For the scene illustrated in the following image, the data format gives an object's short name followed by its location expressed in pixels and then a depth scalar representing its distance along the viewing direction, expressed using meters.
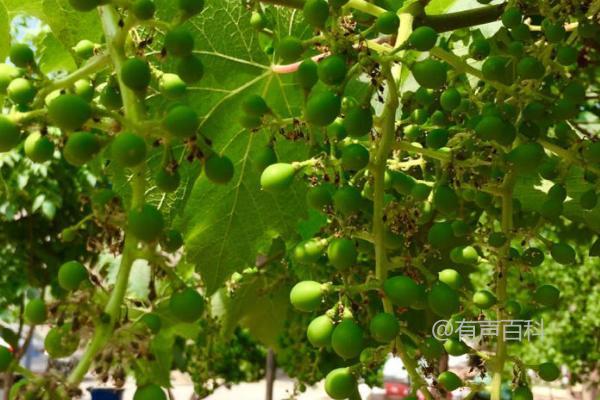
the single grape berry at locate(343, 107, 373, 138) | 0.23
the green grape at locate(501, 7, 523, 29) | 0.27
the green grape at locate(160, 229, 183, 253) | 0.19
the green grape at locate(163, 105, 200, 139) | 0.18
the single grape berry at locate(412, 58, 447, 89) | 0.23
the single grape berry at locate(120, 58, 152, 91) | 0.18
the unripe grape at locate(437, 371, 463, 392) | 0.26
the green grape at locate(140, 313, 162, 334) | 0.17
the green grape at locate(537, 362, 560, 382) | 0.29
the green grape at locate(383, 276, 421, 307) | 0.21
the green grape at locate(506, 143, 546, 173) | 0.26
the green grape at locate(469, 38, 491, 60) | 0.29
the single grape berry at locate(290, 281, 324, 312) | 0.22
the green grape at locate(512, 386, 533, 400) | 0.26
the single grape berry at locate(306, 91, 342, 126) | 0.22
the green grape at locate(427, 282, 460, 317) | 0.22
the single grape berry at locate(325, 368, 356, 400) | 0.22
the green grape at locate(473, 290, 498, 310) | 0.26
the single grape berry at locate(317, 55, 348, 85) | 0.22
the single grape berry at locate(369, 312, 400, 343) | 0.21
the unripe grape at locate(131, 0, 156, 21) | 0.19
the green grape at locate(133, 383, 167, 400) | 0.16
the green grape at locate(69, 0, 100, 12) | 0.19
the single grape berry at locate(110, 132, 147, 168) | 0.17
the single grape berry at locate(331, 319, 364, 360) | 0.21
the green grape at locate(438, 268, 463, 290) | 0.26
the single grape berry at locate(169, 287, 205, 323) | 0.18
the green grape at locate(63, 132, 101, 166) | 0.18
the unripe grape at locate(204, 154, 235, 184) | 0.20
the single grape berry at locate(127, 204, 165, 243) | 0.17
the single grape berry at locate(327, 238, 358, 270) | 0.22
